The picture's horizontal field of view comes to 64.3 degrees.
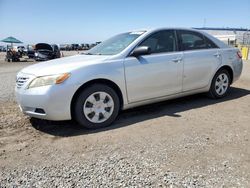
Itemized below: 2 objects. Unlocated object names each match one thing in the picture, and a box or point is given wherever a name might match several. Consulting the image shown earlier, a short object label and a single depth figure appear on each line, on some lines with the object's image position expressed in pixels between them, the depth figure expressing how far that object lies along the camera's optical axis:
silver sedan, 2.95
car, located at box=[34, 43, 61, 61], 17.18
